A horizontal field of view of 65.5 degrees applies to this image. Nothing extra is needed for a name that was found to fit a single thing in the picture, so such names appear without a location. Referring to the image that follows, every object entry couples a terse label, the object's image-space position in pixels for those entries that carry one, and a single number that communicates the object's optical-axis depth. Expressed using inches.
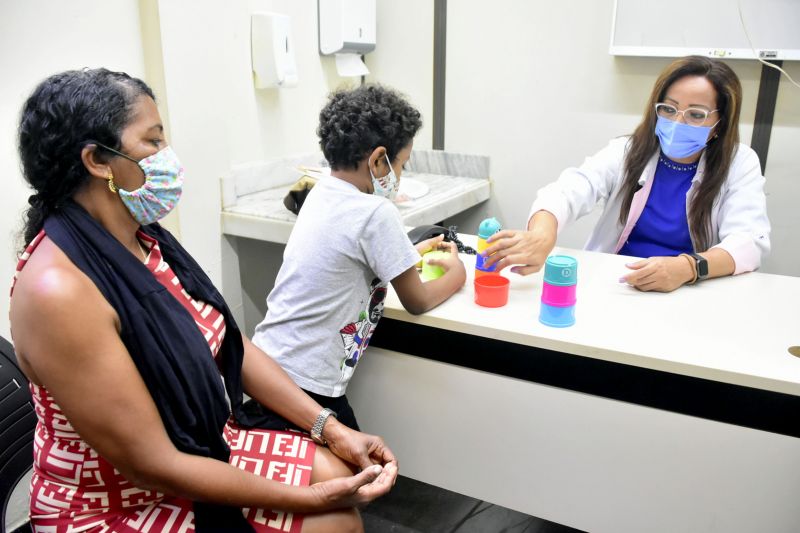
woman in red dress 34.5
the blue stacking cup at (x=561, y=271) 48.4
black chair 41.9
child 49.8
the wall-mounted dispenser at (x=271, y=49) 86.9
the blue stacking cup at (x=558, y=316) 49.7
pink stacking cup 49.0
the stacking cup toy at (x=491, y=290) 53.4
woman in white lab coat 59.6
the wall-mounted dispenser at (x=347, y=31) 99.9
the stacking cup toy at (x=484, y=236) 59.2
